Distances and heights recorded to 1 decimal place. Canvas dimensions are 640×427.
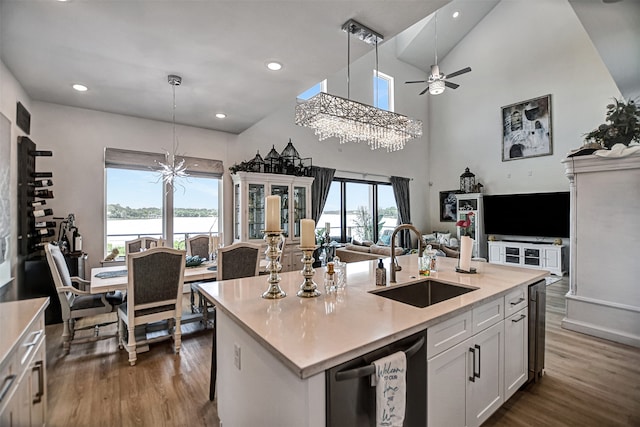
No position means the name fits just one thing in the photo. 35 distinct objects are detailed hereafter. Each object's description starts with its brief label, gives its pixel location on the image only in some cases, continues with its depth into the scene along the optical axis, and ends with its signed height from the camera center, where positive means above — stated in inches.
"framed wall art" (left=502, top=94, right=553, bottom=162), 268.4 +76.2
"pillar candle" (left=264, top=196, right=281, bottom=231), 61.0 -1.0
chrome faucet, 76.9 -11.7
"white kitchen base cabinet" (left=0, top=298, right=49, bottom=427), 42.4 -25.5
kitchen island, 38.7 -19.2
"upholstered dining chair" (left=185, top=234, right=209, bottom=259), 165.9 -20.3
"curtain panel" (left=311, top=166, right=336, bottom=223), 251.0 +17.2
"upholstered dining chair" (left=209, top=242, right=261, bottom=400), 109.2 -19.8
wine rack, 130.4 +3.4
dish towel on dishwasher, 42.4 -26.6
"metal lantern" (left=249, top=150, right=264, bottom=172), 201.2 +32.0
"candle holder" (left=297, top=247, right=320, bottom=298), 63.3 -15.4
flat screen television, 255.9 -4.8
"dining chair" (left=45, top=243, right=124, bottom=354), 105.0 -35.4
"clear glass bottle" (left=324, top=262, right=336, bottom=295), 67.0 -16.3
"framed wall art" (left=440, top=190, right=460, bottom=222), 330.3 +4.8
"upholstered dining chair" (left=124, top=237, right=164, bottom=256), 149.1 -17.1
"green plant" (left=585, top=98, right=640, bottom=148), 120.2 +34.4
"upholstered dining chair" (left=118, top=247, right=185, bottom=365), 100.5 -29.4
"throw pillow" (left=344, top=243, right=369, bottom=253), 210.6 -28.4
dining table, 103.0 -26.2
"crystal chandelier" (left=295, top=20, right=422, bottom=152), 114.3 +38.5
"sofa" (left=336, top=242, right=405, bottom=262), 193.3 -30.0
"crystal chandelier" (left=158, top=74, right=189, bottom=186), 185.7 +33.1
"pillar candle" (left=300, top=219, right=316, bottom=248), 62.3 -5.2
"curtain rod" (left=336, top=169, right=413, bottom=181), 273.9 +36.0
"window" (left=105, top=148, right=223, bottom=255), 177.2 +7.0
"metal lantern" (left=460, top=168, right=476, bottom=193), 308.7 +29.8
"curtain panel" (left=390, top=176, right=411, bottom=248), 312.0 +9.3
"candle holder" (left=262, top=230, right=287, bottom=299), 61.7 -12.2
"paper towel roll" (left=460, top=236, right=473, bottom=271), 89.4 -13.5
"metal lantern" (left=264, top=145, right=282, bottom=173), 210.8 +35.4
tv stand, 252.1 -42.2
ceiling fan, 165.8 +73.0
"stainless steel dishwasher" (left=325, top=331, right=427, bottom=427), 39.5 -26.8
